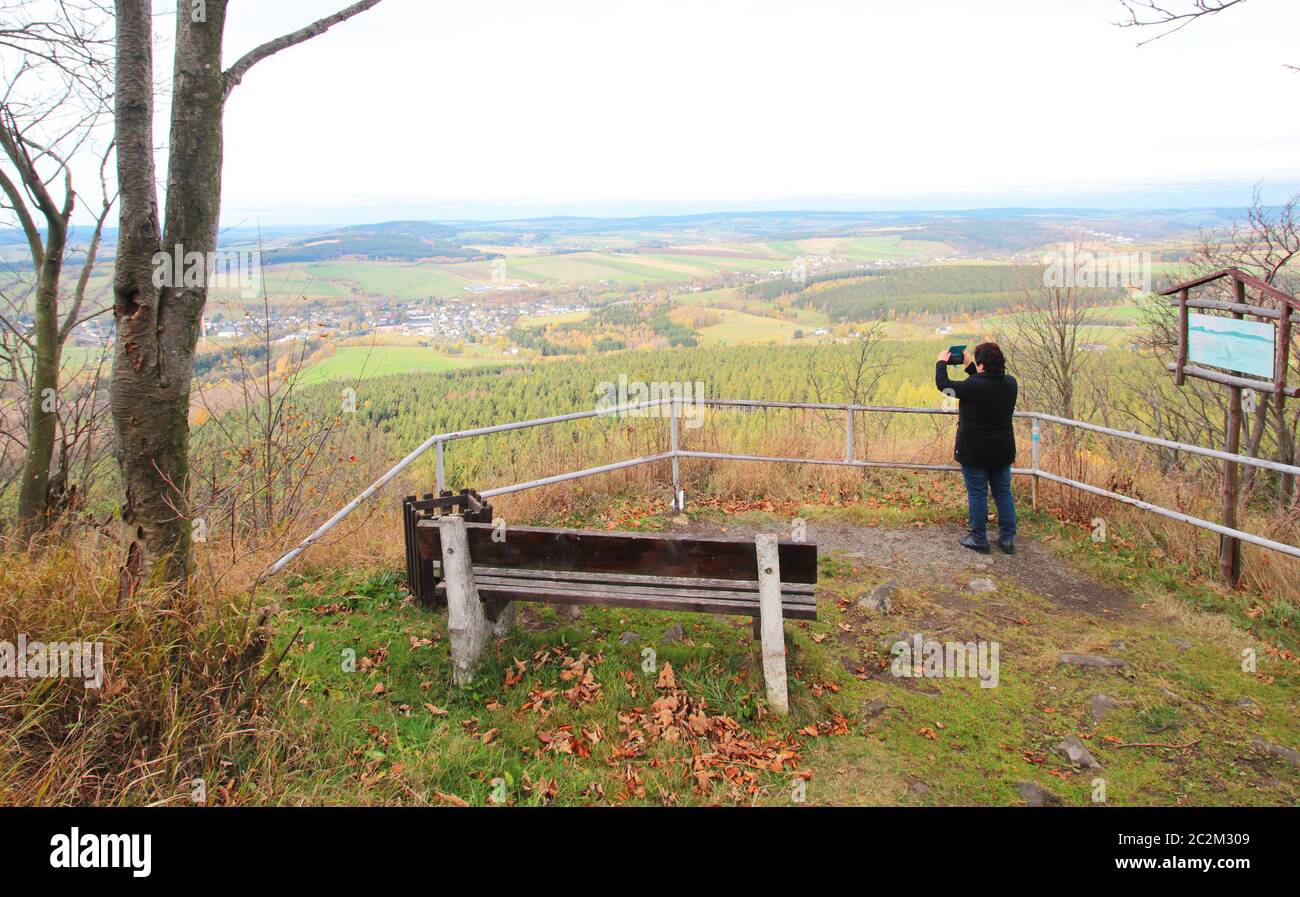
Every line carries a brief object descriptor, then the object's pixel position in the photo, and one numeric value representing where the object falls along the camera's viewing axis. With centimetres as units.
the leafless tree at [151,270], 369
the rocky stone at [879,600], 570
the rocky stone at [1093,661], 484
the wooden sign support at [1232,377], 539
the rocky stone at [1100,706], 433
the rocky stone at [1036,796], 362
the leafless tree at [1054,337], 1491
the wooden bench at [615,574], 429
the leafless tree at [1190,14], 476
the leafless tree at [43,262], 748
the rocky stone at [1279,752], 395
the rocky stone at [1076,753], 393
